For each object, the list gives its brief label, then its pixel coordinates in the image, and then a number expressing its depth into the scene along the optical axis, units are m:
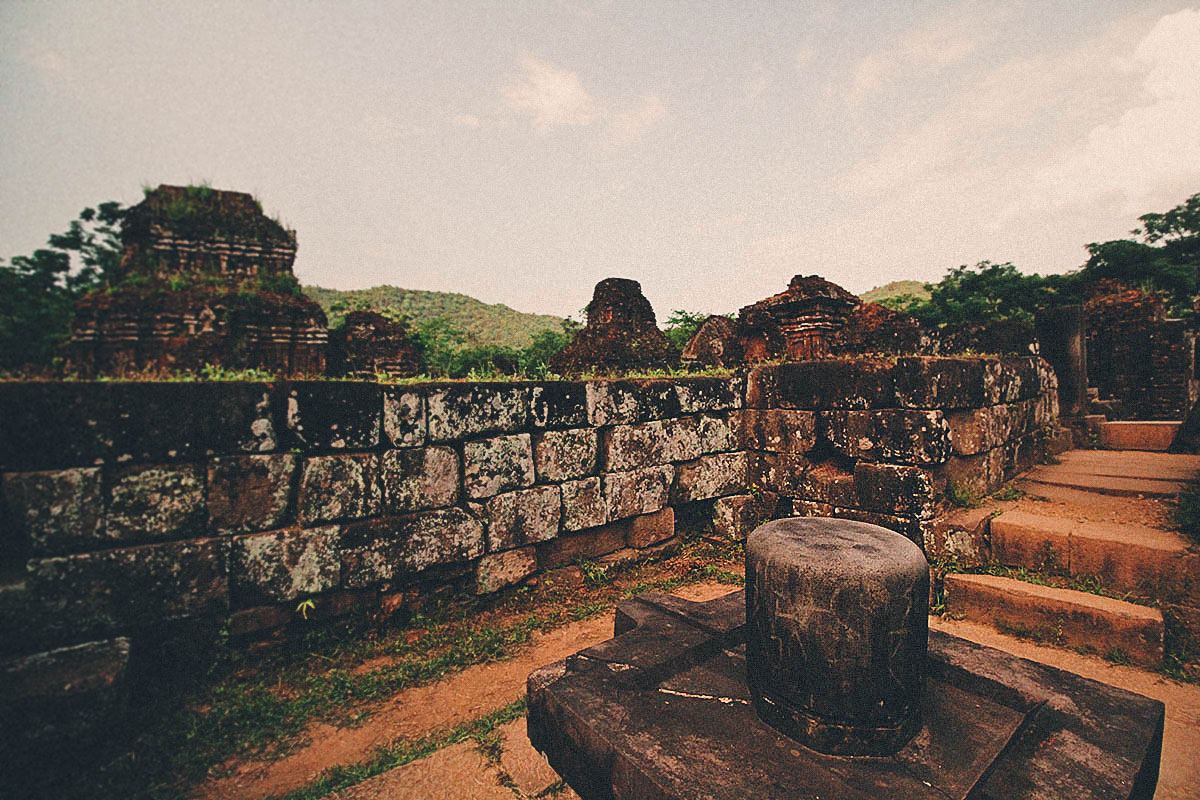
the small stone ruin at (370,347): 10.56
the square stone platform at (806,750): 1.59
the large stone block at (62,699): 2.33
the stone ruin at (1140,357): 11.55
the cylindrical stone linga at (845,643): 1.69
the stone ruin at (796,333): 7.91
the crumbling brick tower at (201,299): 8.40
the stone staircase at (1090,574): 3.29
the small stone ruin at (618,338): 9.38
